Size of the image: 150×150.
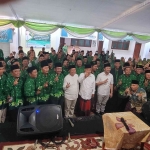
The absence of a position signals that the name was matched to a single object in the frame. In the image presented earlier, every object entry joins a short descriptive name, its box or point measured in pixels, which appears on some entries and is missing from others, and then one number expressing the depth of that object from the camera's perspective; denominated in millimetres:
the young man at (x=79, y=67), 3818
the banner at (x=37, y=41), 8625
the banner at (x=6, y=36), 7140
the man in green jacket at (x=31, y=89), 2254
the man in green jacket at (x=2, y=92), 2218
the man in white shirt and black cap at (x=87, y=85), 2779
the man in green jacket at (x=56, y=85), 2643
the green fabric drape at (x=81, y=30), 6805
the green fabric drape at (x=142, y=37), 7900
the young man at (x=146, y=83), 2766
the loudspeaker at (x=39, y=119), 1376
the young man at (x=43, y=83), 2453
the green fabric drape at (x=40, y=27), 6184
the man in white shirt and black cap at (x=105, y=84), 3000
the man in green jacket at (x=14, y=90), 2240
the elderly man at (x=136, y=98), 2121
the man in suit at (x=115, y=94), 3436
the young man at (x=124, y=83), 3014
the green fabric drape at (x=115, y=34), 7251
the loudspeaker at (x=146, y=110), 1701
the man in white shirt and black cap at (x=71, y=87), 2671
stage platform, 1452
